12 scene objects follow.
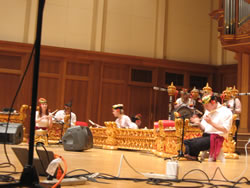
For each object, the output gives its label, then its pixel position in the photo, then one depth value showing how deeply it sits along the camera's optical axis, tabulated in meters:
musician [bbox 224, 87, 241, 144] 15.17
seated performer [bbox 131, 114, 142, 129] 17.97
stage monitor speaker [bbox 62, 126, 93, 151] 11.73
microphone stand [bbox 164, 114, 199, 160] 10.12
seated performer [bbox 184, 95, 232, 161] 10.41
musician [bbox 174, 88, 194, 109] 15.12
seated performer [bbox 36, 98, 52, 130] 13.99
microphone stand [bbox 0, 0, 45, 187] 3.66
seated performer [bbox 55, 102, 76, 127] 15.00
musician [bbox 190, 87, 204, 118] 13.79
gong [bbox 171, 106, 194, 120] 14.23
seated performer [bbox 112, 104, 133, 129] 15.07
